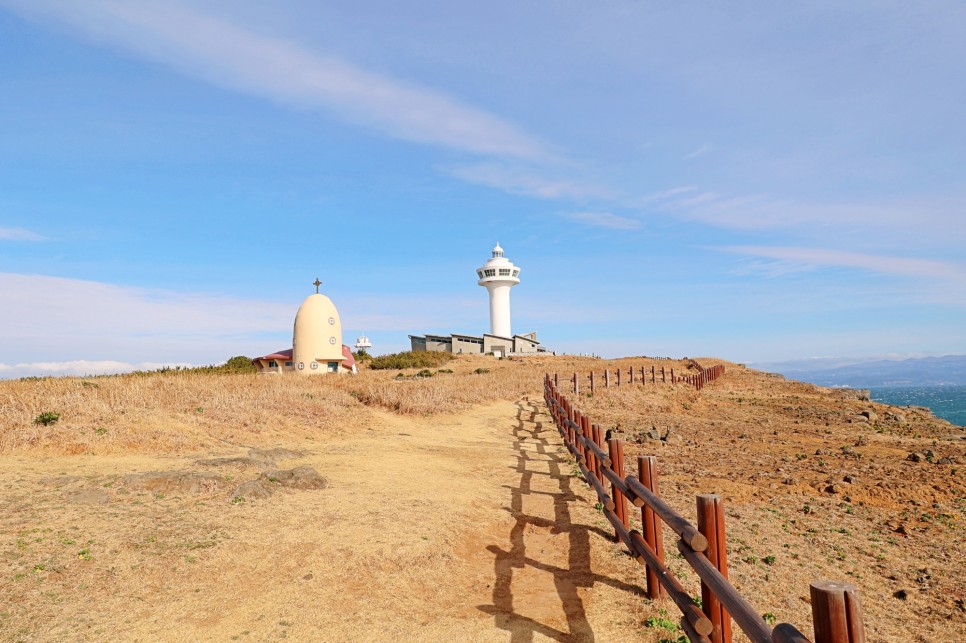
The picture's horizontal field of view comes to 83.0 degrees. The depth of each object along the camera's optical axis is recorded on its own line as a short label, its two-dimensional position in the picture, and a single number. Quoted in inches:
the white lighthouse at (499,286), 2901.1
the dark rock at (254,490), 327.0
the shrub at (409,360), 1879.9
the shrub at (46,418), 449.4
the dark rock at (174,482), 325.7
